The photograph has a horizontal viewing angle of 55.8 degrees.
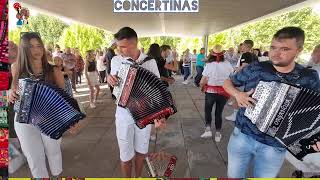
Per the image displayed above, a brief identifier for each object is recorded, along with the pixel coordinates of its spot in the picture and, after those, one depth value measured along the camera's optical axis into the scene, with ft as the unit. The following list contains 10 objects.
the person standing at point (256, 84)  6.38
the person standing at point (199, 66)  27.81
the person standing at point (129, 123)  7.84
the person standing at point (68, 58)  13.85
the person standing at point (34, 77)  7.37
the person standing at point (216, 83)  14.02
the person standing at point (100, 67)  18.59
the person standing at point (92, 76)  20.35
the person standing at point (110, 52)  11.87
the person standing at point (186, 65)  32.54
